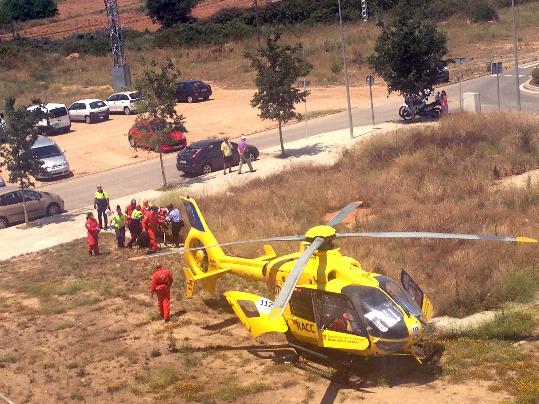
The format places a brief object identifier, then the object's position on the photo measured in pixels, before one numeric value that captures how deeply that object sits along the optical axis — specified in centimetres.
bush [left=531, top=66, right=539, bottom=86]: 4866
